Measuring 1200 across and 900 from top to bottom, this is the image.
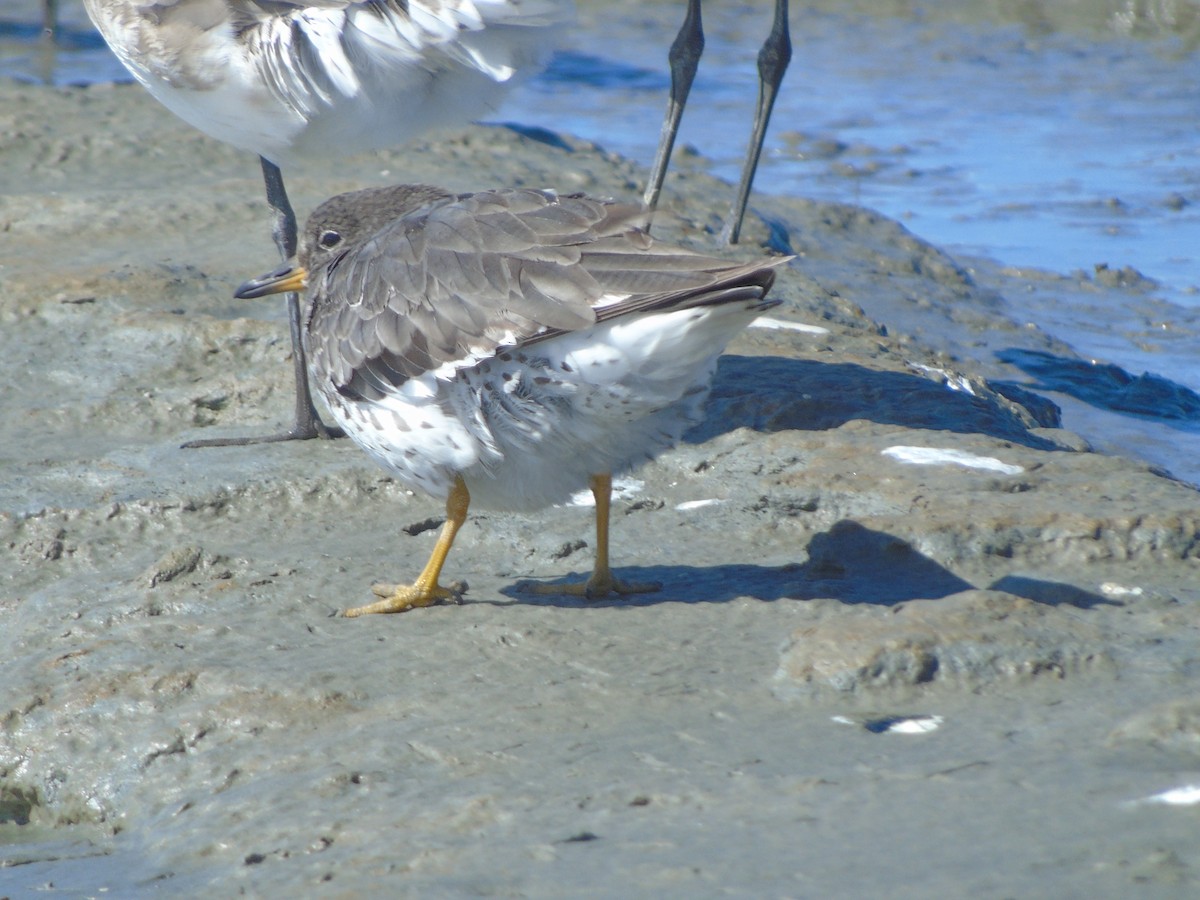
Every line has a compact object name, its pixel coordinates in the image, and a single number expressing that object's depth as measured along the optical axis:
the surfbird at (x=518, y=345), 7.45
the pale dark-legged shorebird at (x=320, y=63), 10.64
